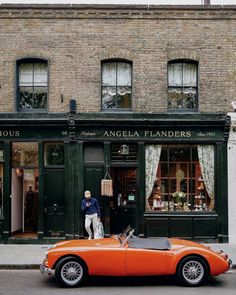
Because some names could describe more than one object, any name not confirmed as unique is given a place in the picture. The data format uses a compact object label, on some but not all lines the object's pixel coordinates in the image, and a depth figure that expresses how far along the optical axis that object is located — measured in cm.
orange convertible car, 1026
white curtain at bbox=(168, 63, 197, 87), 1700
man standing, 1559
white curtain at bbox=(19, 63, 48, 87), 1688
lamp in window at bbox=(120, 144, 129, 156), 1677
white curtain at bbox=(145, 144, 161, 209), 1666
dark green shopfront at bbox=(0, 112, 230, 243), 1647
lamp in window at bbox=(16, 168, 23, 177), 1722
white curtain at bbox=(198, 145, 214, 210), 1670
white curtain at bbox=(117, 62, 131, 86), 1698
